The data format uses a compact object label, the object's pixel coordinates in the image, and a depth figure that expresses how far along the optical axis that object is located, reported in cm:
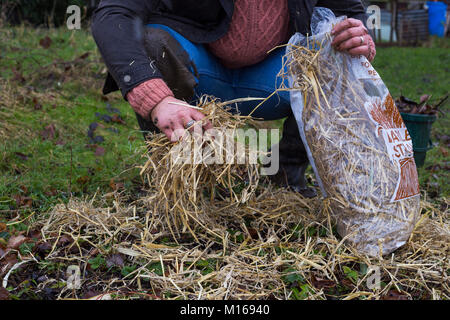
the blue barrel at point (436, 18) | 1159
